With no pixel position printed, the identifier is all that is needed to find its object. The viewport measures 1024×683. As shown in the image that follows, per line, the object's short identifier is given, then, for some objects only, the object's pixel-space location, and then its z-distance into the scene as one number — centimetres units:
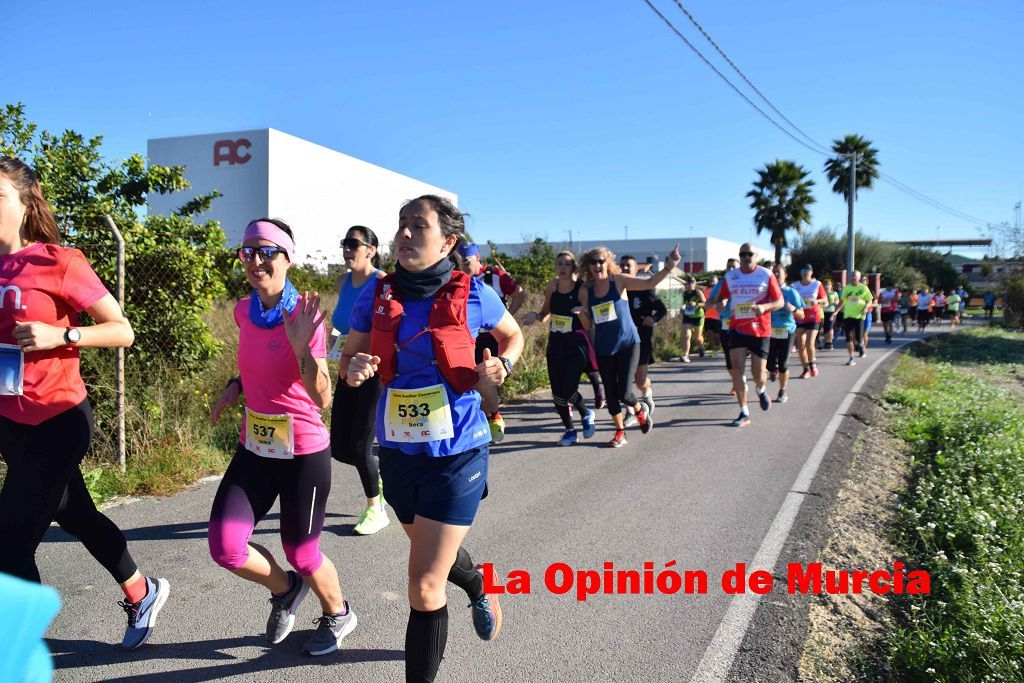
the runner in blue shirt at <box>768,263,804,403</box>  1050
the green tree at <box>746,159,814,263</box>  4103
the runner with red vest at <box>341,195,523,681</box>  267
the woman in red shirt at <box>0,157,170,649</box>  280
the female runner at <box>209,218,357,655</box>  310
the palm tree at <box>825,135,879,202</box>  4291
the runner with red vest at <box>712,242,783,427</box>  866
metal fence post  594
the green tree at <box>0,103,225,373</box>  673
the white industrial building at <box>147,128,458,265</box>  3559
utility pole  3107
